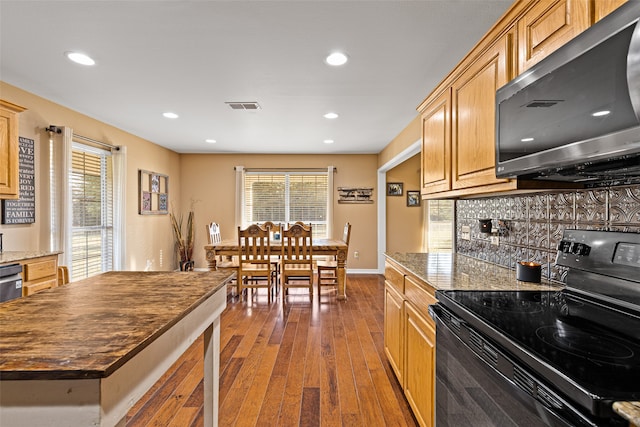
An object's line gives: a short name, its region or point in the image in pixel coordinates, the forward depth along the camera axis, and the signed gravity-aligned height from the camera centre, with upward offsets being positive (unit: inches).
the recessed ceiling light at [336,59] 92.4 +46.7
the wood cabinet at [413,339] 60.7 -28.4
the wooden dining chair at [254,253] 165.0 -20.5
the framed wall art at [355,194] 246.4 +16.0
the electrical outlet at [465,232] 97.5 -5.7
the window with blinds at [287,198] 247.9 +13.2
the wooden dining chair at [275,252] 182.6 -20.3
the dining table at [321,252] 171.9 -20.5
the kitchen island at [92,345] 25.9 -12.5
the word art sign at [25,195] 114.7 +7.8
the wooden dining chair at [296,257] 166.4 -23.1
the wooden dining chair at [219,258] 175.7 -26.6
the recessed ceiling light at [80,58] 92.1 +46.9
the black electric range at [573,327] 26.3 -13.7
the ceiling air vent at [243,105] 134.2 +47.3
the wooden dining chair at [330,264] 176.8 -28.3
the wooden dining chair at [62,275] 114.7 -21.7
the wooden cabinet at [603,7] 36.2 +24.5
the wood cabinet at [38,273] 99.3 -19.0
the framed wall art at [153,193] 198.1 +14.9
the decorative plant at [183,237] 234.2 -16.8
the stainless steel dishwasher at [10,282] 88.6 -19.1
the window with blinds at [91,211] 150.1 +2.2
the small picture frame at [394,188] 244.2 +20.4
